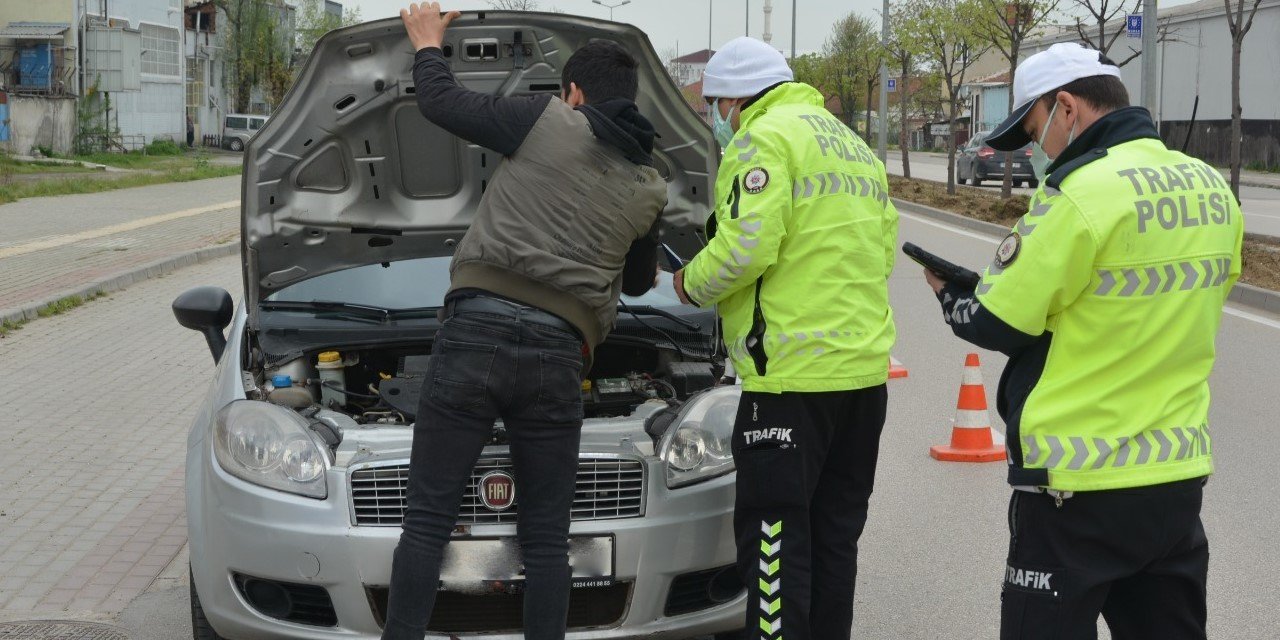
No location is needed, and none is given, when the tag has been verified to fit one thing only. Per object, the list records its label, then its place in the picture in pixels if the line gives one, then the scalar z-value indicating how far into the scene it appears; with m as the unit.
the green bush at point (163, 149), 53.84
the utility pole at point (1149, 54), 18.12
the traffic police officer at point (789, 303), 3.65
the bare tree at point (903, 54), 32.86
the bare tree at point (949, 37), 29.78
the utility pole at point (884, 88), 38.31
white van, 61.22
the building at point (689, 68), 85.06
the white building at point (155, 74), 54.06
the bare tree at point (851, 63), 48.62
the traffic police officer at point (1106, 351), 2.75
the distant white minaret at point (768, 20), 54.41
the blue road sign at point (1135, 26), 21.20
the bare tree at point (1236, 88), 18.00
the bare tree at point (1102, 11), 22.19
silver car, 3.77
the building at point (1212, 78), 42.69
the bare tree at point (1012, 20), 26.08
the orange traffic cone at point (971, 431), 7.06
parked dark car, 34.03
